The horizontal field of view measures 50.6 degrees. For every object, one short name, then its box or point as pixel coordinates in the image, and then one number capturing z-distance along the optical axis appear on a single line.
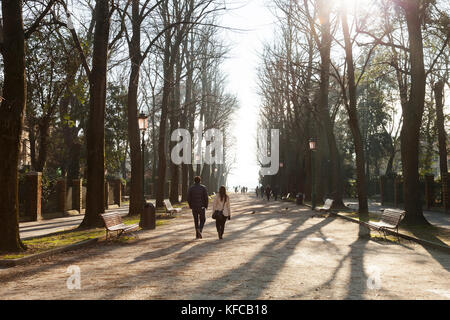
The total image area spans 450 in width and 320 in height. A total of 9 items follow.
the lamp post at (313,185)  29.68
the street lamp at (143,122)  19.84
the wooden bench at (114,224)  12.95
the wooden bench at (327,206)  24.45
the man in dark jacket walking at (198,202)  13.84
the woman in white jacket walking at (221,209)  13.70
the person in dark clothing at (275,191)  50.71
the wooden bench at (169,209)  23.14
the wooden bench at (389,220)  13.30
